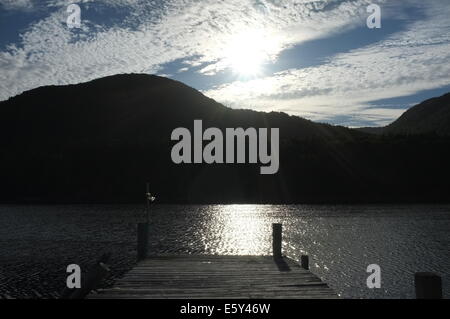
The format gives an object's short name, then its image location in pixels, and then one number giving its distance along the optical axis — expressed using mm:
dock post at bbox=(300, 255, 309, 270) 19203
